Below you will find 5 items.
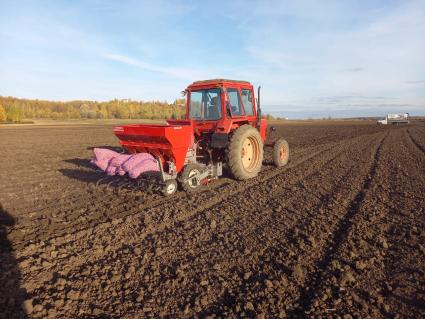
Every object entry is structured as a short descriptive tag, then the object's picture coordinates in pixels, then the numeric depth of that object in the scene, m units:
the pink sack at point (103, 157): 6.78
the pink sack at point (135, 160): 6.06
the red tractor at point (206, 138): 6.20
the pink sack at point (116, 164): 6.48
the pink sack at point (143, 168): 5.98
